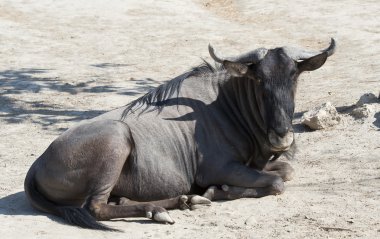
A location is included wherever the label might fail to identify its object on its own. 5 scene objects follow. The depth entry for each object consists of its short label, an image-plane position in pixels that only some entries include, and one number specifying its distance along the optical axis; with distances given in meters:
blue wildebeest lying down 14.23
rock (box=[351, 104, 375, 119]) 19.05
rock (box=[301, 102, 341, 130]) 19.02
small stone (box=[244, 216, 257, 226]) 13.50
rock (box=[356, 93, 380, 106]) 19.84
